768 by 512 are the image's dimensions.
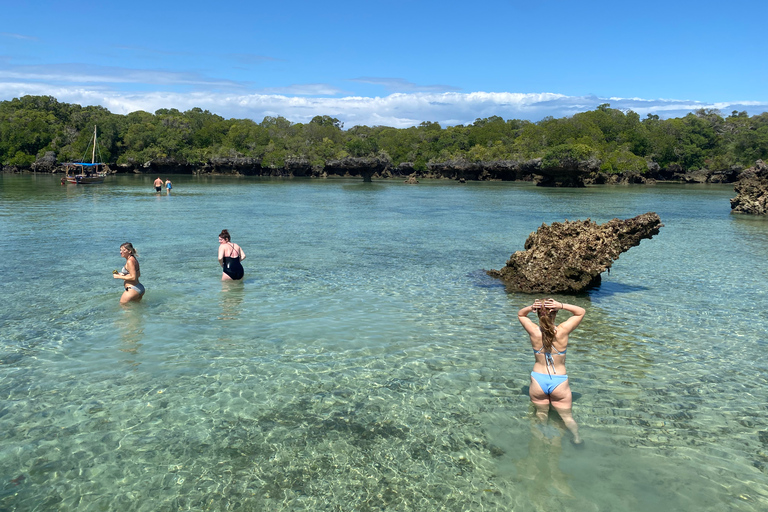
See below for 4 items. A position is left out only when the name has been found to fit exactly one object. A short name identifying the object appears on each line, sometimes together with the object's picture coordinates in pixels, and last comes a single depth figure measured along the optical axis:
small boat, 62.23
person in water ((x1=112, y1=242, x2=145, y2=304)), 10.99
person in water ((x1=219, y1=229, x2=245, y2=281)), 13.35
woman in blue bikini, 6.29
